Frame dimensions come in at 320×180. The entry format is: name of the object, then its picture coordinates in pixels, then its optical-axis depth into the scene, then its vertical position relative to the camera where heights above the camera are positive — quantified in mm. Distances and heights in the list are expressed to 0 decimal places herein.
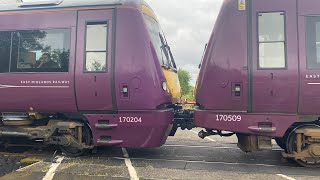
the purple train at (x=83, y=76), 4766 +509
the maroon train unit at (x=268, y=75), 4404 +510
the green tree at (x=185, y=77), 54374 +5943
